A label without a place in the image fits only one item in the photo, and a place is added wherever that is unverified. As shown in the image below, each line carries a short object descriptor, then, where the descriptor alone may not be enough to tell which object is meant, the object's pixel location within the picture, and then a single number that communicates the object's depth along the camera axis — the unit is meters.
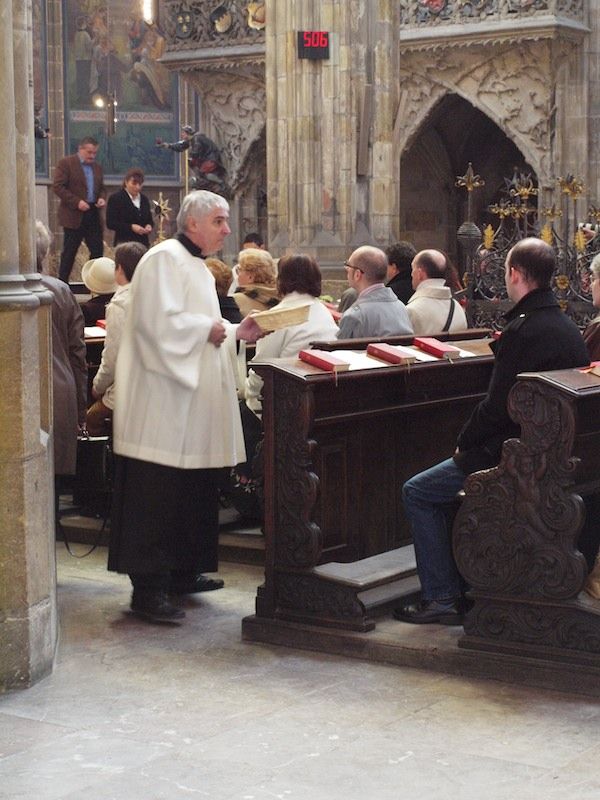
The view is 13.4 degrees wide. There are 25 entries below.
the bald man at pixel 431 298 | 14.00
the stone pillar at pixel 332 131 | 21.82
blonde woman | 13.27
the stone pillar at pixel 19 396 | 9.20
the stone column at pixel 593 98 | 34.17
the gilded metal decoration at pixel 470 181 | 21.14
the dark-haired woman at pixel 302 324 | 11.66
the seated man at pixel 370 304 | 12.41
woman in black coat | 24.20
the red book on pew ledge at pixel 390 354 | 11.08
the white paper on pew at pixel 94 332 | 15.05
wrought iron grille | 19.59
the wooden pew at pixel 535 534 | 9.18
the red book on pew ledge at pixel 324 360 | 10.36
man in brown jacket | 24.72
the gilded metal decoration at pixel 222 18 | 36.04
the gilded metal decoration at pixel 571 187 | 20.74
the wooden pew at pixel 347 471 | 10.25
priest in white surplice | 10.74
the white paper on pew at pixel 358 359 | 10.78
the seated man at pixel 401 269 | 15.18
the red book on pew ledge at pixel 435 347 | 11.68
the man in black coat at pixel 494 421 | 9.74
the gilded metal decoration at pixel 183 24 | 36.49
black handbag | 12.65
